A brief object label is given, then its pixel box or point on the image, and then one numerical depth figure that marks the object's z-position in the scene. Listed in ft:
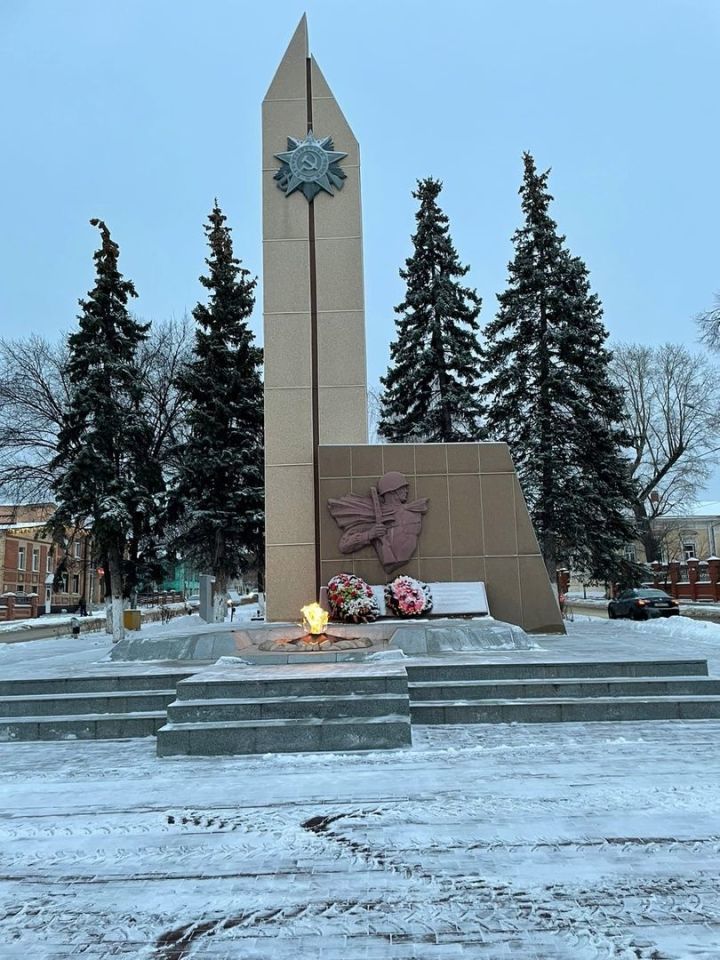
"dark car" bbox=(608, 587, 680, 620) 74.74
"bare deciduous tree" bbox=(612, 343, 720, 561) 107.24
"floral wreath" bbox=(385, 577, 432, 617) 40.68
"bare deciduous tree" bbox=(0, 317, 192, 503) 72.33
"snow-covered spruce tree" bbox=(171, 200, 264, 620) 72.28
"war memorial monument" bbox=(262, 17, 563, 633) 45.09
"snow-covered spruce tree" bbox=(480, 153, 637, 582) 72.38
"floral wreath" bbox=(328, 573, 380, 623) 38.47
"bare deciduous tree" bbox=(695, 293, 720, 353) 59.98
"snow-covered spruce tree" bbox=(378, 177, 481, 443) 80.79
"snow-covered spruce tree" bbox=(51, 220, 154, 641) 63.31
